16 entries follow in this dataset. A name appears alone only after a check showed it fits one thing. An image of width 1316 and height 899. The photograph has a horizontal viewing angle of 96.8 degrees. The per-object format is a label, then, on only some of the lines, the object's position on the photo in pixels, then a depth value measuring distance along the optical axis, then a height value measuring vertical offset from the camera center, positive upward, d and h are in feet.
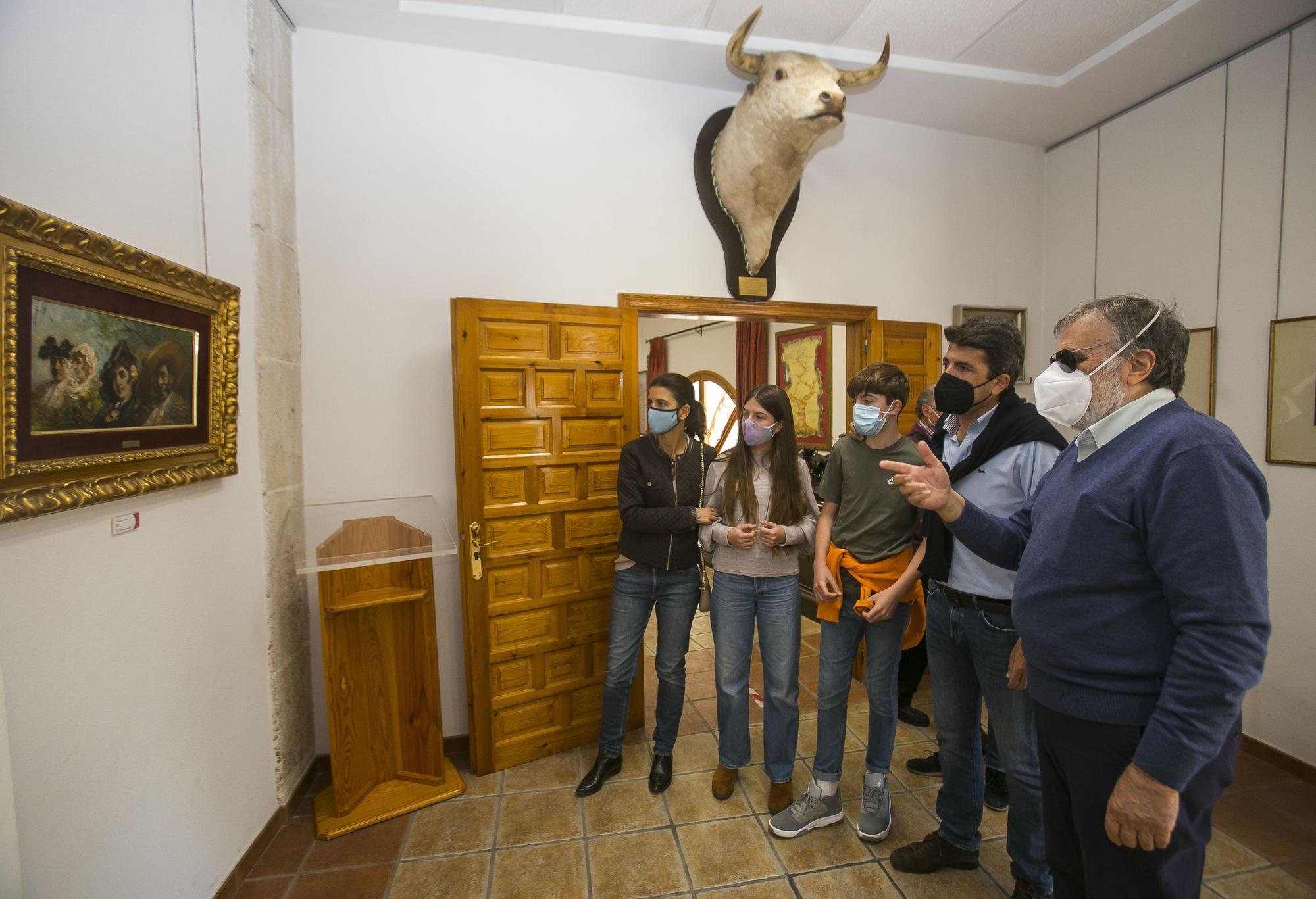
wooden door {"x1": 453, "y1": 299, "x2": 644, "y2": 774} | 8.62 -1.40
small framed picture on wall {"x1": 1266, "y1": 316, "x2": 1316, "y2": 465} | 8.55 +0.24
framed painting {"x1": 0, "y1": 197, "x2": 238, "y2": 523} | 3.92 +0.41
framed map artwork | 17.74 +1.11
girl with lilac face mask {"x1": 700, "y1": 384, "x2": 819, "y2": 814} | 7.47 -1.99
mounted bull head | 8.48 +4.41
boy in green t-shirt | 6.75 -2.02
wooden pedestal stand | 7.70 -3.72
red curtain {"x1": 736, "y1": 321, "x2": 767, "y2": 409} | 22.00 +2.22
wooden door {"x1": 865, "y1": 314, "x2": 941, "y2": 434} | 11.46 +1.25
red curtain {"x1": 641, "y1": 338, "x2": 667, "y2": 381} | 31.83 +3.22
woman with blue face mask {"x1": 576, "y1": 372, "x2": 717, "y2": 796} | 7.95 -2.03
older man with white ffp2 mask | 3.42 -1.26
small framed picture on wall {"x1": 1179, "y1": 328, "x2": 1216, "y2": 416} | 9.78 +0.67
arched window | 27.14 +0.34
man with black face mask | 5.81 -1.55
